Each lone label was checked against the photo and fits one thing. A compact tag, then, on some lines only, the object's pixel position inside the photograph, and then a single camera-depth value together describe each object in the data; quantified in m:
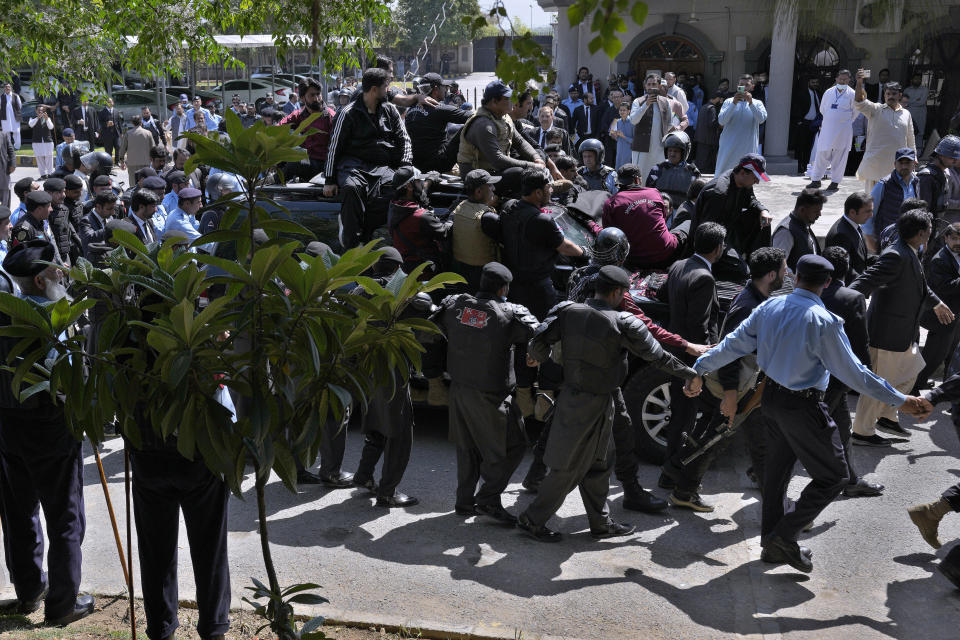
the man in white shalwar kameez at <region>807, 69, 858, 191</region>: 16.23
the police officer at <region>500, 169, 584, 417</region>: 7.32
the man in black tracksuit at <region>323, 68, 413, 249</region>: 8.60
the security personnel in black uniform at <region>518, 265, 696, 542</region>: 5.93
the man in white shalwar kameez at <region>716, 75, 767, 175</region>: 14.36
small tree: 3.34
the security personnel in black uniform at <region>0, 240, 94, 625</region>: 5.18
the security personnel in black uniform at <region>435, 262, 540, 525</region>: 6.40
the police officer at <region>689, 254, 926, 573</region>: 5.52
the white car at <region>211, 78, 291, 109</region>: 32.84
